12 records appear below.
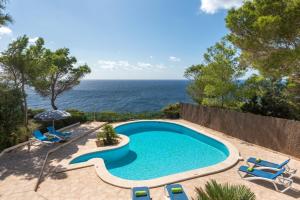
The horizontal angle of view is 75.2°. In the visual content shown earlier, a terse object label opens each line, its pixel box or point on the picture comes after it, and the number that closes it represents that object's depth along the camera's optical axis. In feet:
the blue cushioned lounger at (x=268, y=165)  25.96
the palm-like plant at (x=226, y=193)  13.14
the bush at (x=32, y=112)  54.35
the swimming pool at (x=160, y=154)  32.50
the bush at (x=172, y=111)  67.82
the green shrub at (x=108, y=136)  40.98
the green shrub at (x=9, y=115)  35.99
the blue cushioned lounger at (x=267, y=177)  23.29
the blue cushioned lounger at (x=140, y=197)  19.89
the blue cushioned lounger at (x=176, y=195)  19.78
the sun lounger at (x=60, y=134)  41.32
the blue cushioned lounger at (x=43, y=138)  38.63
